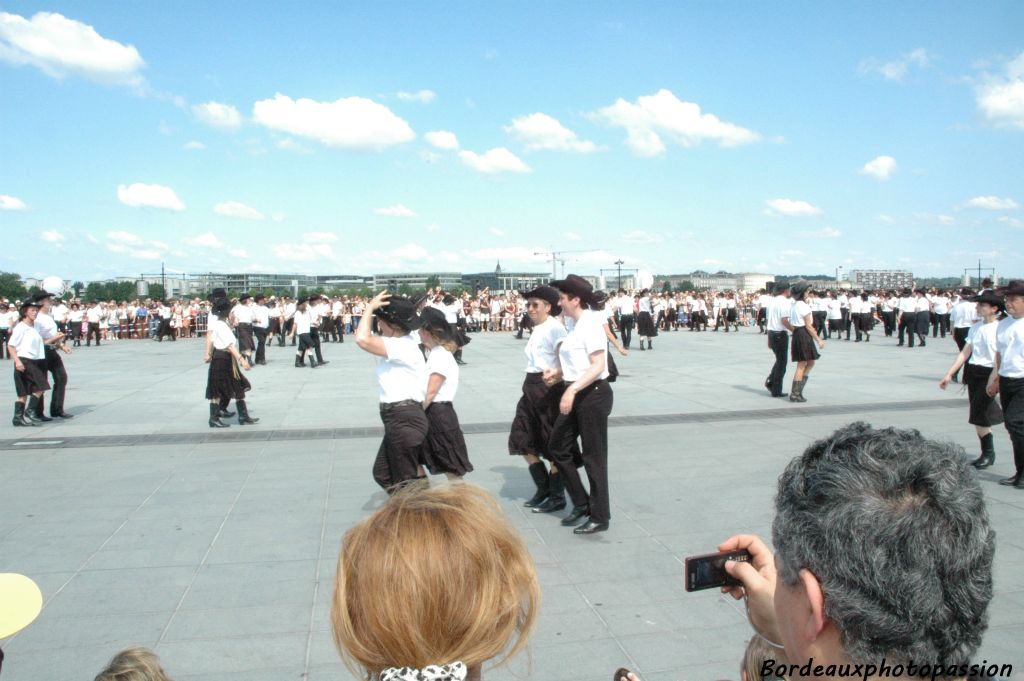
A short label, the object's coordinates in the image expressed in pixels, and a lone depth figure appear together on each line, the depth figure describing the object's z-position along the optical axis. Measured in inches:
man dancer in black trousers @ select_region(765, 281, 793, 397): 452.1
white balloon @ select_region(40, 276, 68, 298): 559.0
